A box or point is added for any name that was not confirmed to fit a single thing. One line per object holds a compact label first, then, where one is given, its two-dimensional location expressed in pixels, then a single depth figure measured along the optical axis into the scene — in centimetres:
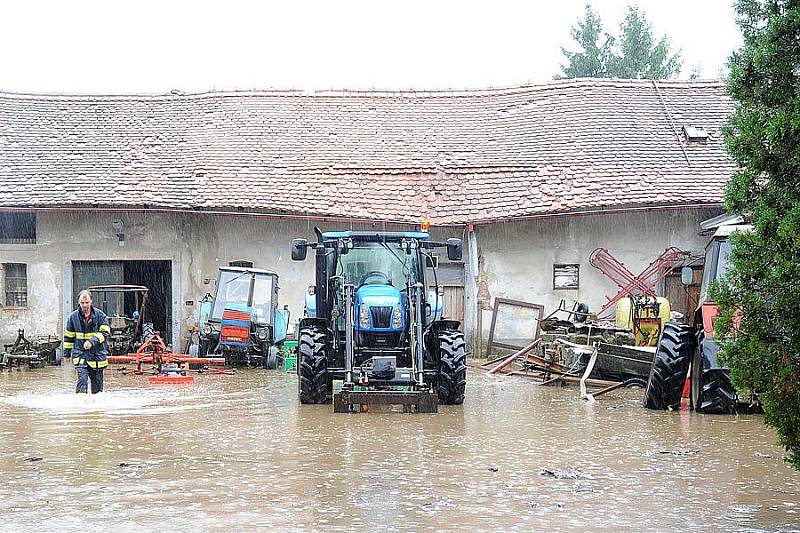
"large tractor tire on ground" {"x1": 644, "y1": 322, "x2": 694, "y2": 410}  1322
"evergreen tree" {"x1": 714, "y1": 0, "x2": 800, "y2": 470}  644
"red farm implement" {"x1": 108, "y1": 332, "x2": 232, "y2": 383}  1791
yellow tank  1970
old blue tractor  2089
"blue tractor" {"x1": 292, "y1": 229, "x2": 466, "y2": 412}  1312
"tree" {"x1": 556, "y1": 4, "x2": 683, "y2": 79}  5097
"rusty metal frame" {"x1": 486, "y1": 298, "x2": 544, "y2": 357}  2369
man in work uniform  1455
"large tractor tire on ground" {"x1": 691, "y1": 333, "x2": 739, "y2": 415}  1281
